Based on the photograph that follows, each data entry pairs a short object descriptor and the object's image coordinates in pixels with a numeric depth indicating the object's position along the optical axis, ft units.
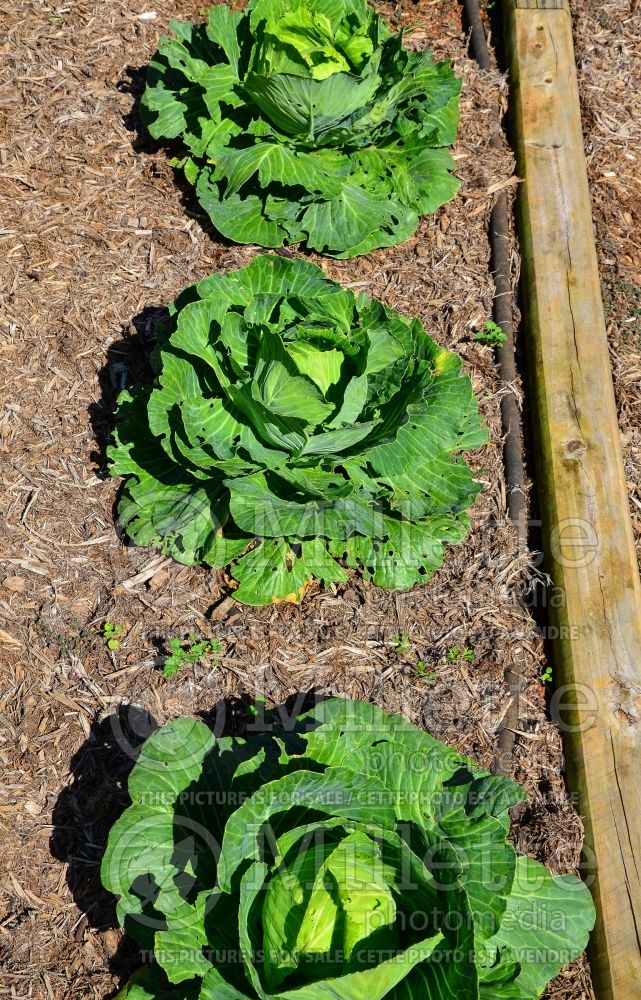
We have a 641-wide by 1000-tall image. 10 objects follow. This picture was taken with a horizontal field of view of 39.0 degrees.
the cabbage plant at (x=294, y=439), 11.48
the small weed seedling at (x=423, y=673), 12.30
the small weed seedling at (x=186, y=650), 11.94
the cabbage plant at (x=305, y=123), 14.03
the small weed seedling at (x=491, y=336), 14.93
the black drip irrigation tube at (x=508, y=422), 12.13
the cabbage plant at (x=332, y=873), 8.19
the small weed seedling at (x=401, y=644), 12.47
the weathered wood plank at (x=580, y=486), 11.16
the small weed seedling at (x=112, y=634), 12.08
